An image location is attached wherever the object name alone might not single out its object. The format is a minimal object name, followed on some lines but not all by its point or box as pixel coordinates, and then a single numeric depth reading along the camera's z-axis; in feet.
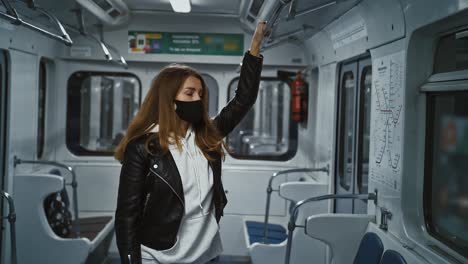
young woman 7.51
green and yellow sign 20.68
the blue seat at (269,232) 18.60
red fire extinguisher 20.36
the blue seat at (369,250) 10.86
